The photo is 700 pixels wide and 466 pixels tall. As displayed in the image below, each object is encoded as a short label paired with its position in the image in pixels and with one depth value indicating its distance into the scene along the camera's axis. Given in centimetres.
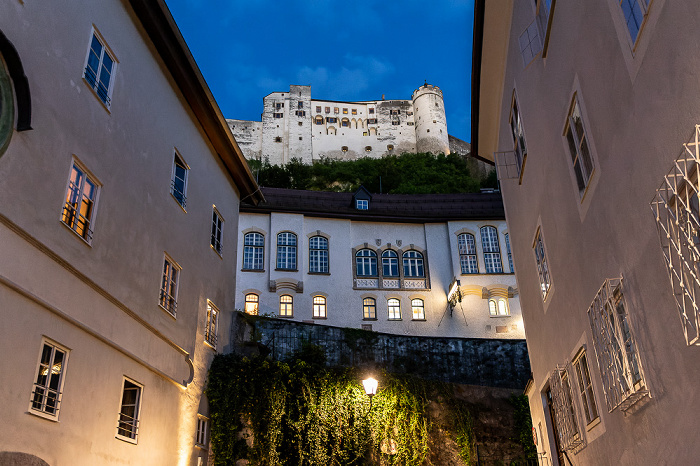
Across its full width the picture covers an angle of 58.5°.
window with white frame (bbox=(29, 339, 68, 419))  892
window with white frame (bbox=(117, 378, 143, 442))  1145
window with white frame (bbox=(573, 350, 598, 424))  898
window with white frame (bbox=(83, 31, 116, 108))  1141
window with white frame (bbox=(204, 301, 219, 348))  1690
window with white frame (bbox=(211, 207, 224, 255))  1829
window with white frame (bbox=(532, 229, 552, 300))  1109
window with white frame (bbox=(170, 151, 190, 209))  1549
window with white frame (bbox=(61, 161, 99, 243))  1029
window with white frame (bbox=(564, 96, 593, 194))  800
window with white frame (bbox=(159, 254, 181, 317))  1402
